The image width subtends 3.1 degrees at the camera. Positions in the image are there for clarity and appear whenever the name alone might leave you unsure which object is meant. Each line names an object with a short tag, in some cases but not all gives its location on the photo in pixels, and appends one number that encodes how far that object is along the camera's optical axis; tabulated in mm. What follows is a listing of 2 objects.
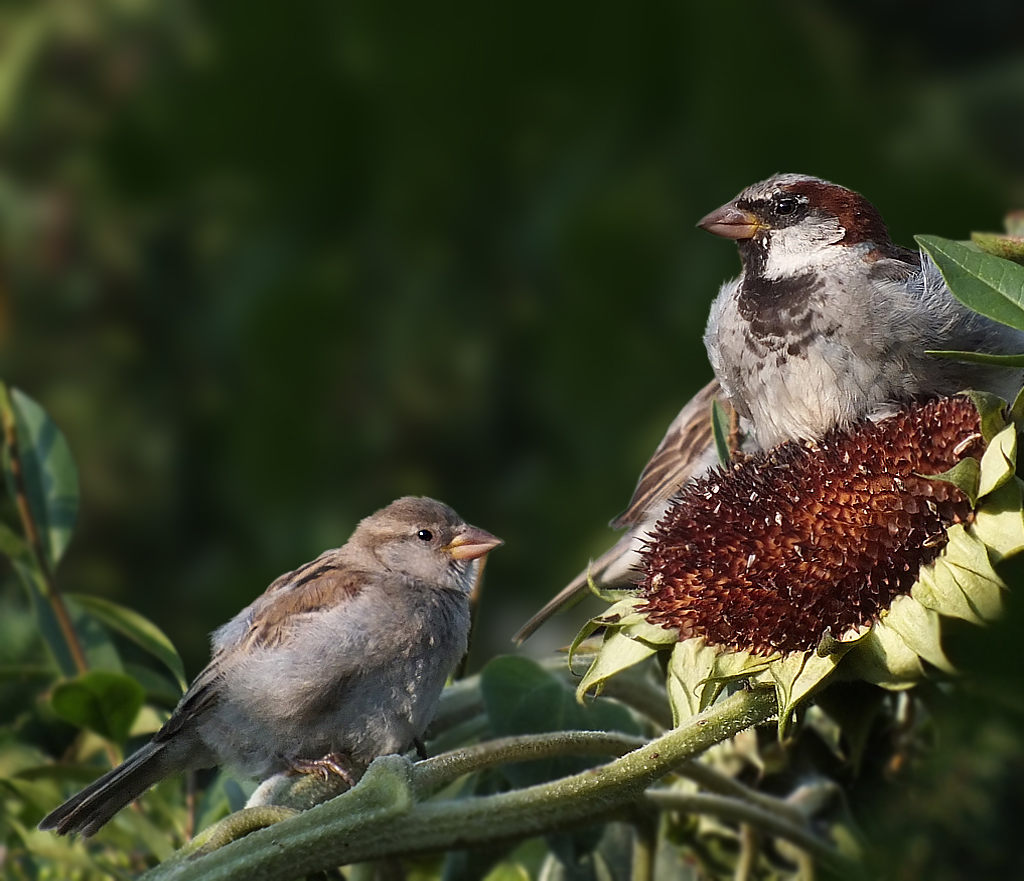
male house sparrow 4188
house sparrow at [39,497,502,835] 4221
